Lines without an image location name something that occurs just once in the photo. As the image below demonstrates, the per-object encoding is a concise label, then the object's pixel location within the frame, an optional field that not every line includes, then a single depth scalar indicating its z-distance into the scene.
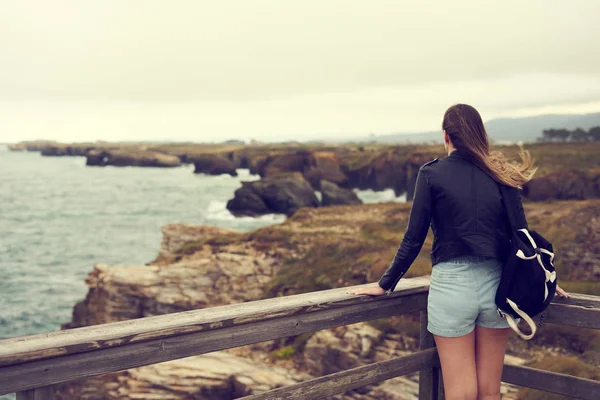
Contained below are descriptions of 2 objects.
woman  3.20
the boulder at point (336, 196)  43.03
